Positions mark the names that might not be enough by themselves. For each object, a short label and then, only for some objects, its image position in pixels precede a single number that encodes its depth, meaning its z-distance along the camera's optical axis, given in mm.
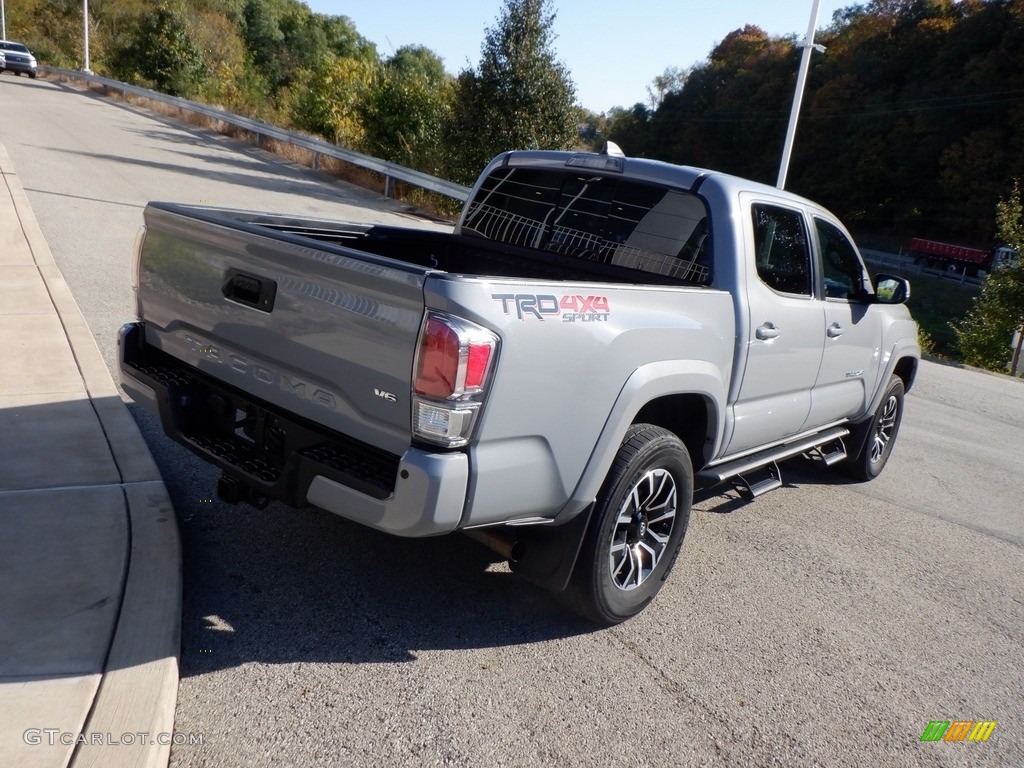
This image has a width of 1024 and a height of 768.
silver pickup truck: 2955
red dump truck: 50469
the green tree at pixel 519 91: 20578
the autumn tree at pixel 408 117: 23281
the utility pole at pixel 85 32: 40906
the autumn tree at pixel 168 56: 37281
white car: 39500
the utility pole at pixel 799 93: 20688
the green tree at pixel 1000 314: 19875
